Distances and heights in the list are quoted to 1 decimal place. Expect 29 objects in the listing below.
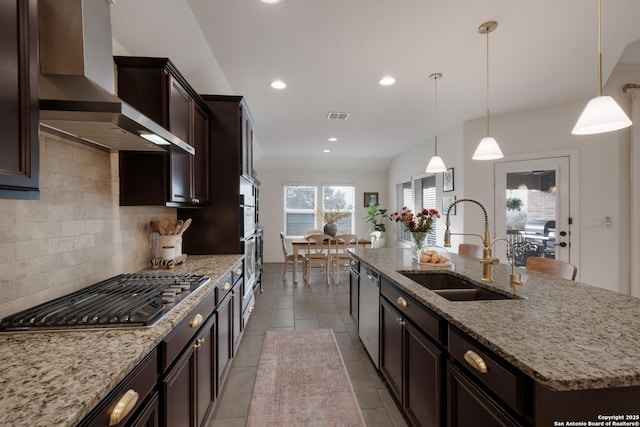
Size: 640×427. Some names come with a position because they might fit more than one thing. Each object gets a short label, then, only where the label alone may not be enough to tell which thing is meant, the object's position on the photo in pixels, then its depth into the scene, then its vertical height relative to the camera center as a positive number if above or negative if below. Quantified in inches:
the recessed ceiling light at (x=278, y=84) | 117.2 +55.6
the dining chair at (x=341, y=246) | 200.1 -24.8
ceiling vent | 154.9 +55.5
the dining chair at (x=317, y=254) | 198.2 -29.3
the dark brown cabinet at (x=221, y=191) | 106.8 +8.8
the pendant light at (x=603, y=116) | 53.9 +19.0
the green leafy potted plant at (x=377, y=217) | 291.7 -4.6
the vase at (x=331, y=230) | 212.8 -13.0
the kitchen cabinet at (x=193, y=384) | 44.6 -32.3
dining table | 202.4 -25.9
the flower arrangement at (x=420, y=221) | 95.5 -3.0
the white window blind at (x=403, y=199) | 253.8 +12.7
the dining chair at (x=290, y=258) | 204.9 -34.4
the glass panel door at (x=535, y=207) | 144.8 +3.0
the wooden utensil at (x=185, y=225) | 91.8 -3.8
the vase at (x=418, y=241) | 97.3 -10.1
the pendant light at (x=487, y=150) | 89.4 +20.1
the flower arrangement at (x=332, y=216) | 216.8 -2.6
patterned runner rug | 70.4 -51.9
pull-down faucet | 64.2 -11.3
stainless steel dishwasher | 85.5 -33.5
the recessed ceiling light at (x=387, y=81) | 112.1 +54.6
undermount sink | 64.7 -19.5
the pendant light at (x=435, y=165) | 114.4 +19.9
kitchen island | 29.6 -16.8
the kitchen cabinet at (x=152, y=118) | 72.1 +25.1
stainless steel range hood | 41.4 +22.6
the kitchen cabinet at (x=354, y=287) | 111.3 -30.8
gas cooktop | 41.4 -16.0
